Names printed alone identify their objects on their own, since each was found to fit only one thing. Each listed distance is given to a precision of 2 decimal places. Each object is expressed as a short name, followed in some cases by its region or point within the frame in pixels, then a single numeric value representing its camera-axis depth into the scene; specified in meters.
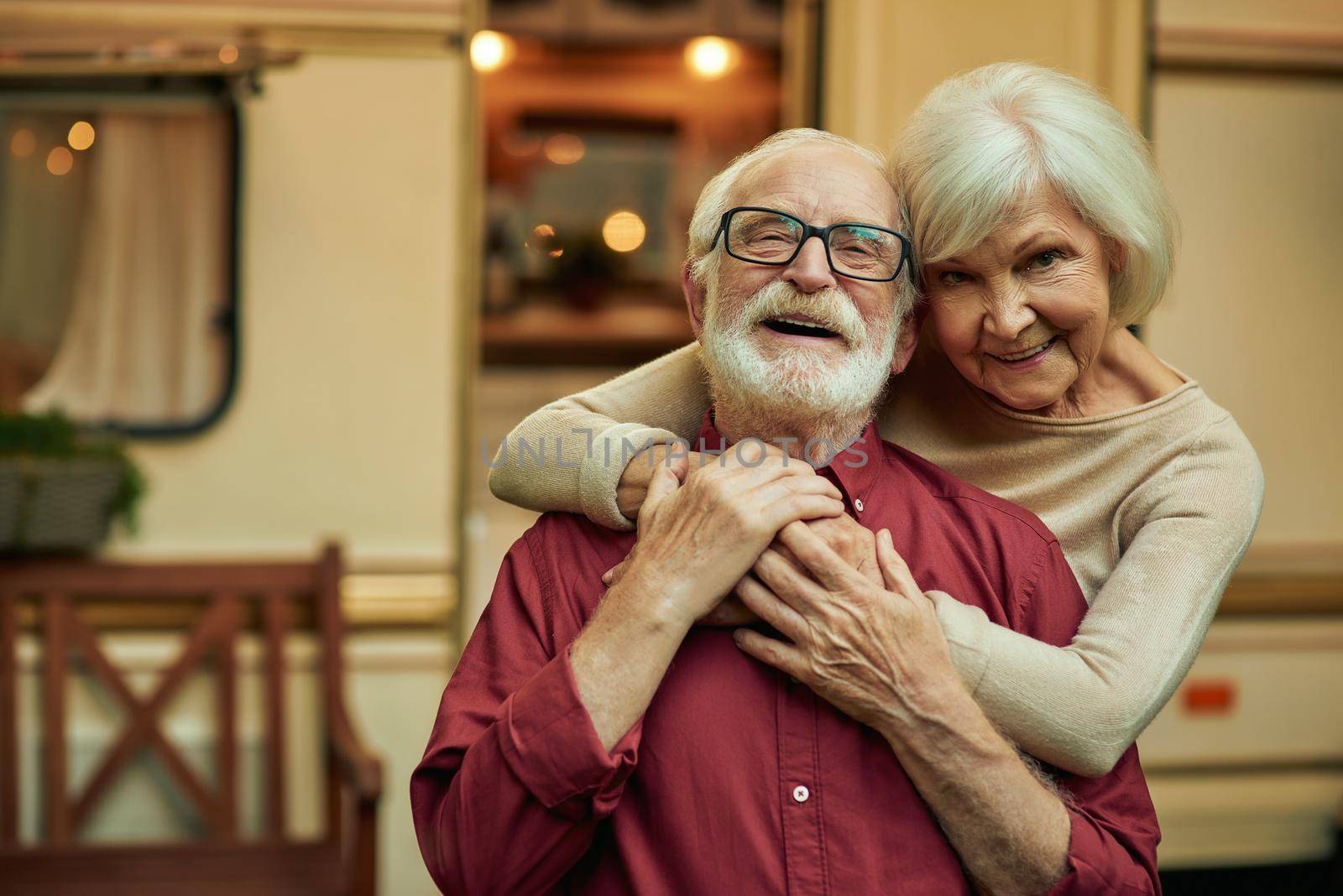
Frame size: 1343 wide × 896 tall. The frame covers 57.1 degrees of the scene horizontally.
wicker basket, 2.97
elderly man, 1.25
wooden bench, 2.97
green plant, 3.03
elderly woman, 1.30
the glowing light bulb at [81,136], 3.14
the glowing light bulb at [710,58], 5.00
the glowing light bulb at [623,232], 5.80
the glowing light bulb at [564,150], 5.83
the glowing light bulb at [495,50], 5.28
